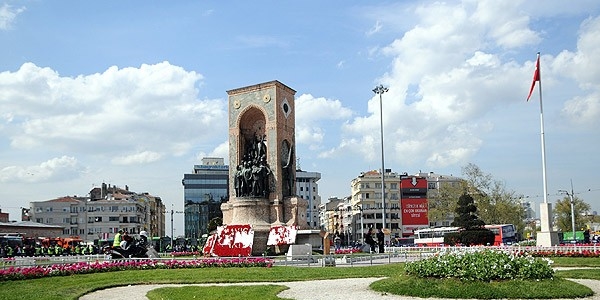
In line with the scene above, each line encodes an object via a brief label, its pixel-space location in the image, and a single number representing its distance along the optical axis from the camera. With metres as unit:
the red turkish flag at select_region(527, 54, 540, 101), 38.31
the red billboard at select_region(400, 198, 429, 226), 111.38
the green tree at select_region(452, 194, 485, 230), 53.41
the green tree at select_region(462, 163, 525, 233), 77.81
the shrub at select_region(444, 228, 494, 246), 50.91
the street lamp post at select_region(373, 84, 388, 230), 57.59
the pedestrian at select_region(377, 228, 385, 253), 41.25
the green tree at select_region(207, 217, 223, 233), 57.85
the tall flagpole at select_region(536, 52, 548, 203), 36.50
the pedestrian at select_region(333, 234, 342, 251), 60.96
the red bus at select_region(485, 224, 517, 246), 65.25
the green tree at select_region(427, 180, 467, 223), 85.00
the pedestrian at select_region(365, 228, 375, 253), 40.52
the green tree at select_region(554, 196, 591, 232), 100.50
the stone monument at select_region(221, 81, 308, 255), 42.84
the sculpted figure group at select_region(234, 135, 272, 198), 43.22
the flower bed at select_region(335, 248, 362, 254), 43.29
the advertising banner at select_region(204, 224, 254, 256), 39.47
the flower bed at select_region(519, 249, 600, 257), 32.34
